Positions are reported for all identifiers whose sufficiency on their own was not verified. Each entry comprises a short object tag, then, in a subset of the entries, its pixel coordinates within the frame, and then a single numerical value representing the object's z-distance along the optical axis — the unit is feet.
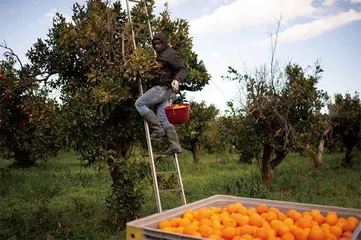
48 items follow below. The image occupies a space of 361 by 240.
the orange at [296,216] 11.16
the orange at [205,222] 10.53
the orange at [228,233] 9.88
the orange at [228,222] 10.58
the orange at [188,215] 10.97
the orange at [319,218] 10.85
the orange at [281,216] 11.24
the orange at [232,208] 12.09
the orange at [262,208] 12.06
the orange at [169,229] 9.92
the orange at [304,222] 10.36
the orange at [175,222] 10.56
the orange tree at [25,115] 28.58
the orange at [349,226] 9.86
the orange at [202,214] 11.18
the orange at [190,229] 9.84
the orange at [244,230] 10.11
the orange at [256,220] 10.70
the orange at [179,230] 10.02
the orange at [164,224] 10.39
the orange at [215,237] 9.61
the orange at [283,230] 10.02
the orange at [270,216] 11.15
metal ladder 21.20
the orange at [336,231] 9.75
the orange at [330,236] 9.30
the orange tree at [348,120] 76.18
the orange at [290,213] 11.39
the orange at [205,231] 9.81
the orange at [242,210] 11.73
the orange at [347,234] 9.55
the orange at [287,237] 9.62
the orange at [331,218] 10.63
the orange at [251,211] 11.59
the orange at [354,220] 10.19
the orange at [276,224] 10.35
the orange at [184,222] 10.39
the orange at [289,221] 10.67
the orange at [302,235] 9.55
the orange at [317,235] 9.25
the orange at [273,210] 11.86
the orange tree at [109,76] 24.32
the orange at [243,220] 10.83
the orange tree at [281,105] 48.32
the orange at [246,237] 9.63
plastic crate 9.50
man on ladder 22.15
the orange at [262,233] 9.78
